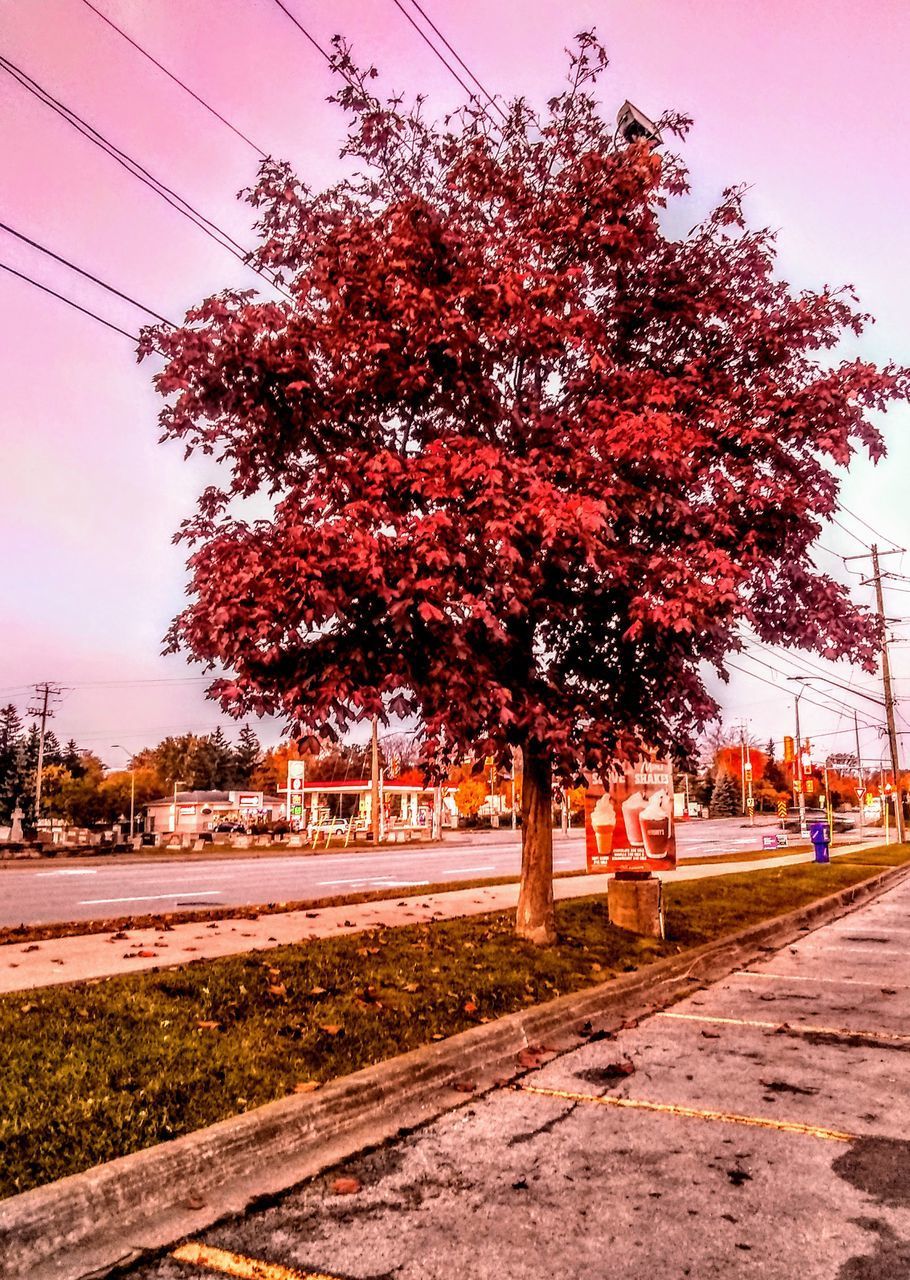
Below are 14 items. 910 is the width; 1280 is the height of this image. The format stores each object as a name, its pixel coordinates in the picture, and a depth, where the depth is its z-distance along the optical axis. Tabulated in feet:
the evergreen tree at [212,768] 424.87
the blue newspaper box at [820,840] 89.76
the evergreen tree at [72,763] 295.48
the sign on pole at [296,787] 119.14
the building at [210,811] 285.64
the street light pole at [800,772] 119.03
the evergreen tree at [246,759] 426.92
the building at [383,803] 216.74
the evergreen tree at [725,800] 373.81
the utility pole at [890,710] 146.05
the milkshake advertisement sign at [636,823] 37.06
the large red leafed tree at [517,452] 24.25
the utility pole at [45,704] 256.32
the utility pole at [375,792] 146.97
